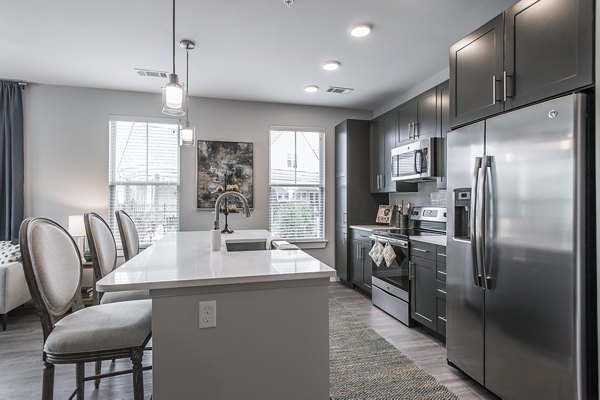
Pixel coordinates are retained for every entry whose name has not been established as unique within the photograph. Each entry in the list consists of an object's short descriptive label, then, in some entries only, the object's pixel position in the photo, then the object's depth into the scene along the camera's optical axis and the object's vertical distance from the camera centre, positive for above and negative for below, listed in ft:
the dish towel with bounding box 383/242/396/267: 11.87 -1.94
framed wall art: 15.53 +1.53
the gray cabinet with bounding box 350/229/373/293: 14.19 -2.67
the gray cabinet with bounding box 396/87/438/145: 11.54 +3.12
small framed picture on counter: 15.34 -0.65
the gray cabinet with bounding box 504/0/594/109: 5.14 +2.62
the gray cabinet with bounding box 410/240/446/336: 9.48 -2.59
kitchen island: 4.66 -1.92
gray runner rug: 7.21 -4.19
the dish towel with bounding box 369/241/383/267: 12.64 -2.02
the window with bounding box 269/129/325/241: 16.72 +0.84
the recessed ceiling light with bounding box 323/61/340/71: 11.77 +4.88
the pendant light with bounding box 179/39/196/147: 10.18 +2.32
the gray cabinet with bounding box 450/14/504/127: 6.79 +2.85
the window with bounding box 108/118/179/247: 14.88 +1.14
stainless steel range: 11.30 -2.35
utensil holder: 14.20 -0.88
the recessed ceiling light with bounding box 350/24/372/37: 9.23 +4.85
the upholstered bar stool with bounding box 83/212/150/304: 6.89 -1.15
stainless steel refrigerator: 5.13 -0.91
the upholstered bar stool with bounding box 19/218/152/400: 4.88 -1.95
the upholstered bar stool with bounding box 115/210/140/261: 8.98 -0.96
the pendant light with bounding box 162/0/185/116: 6.84 +2.20
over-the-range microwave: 11.32 +1.47
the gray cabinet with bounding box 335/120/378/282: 15.92 +0.95
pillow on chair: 11.35 -1.88
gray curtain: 13.29 +1.50
